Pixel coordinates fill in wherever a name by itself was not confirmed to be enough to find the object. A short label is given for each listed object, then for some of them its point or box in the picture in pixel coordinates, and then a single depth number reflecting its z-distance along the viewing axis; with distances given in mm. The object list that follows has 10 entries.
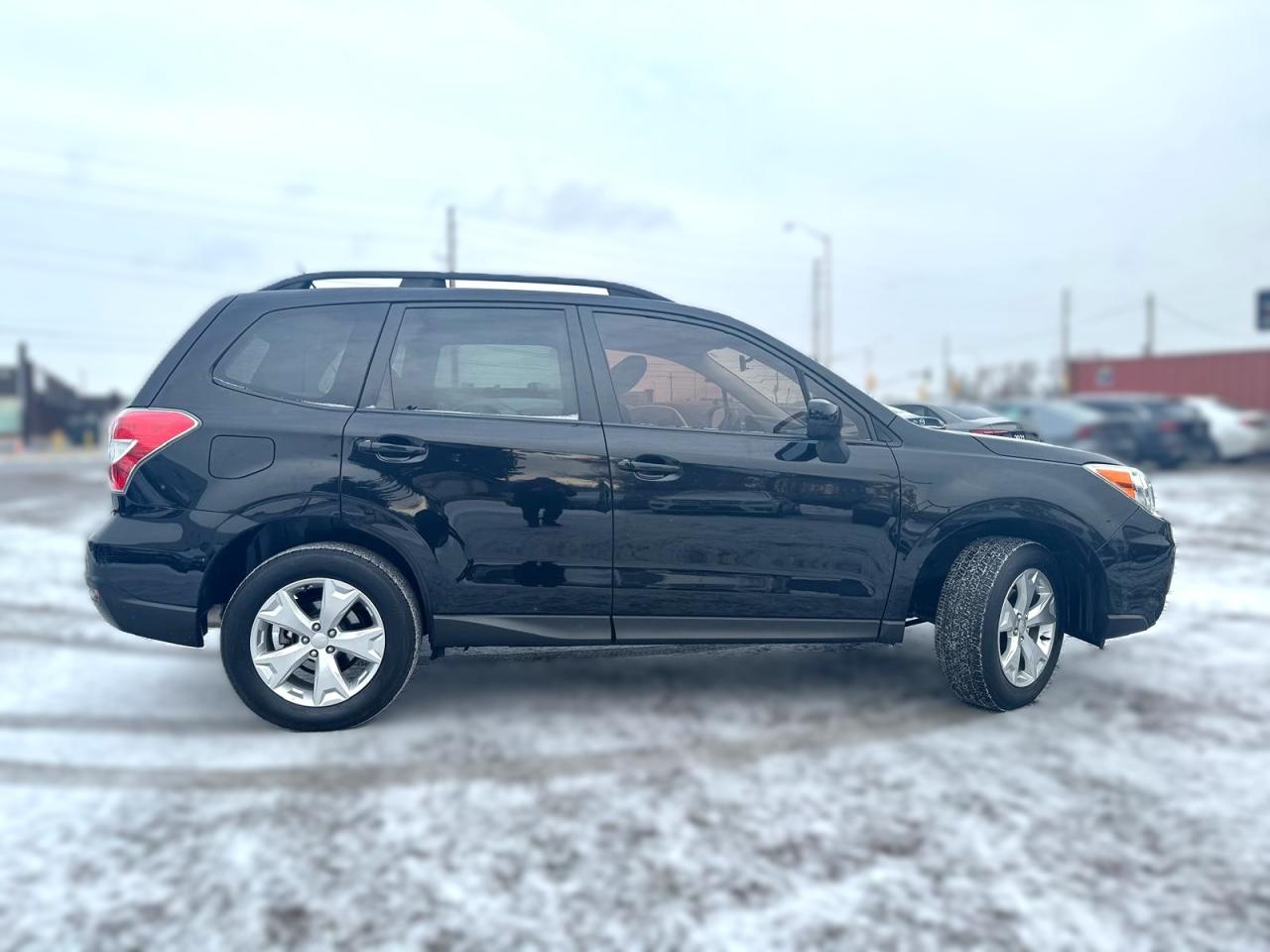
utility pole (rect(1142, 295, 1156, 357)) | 59625
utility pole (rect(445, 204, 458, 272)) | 29444
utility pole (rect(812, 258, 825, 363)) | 22792
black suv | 2699
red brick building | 29141
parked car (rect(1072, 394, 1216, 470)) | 17000
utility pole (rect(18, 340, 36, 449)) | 43938
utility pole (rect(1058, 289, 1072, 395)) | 57312
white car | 20875
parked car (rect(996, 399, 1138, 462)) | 13750
